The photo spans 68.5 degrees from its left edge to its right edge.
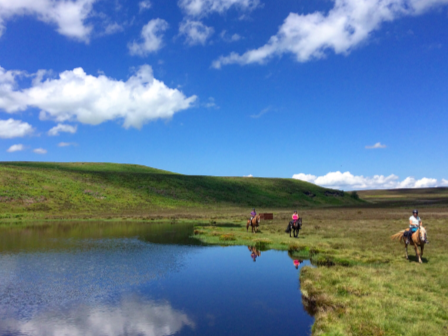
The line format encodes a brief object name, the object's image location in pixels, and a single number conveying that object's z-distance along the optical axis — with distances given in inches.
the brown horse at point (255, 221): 1537.9
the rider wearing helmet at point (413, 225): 812.6
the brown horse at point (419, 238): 788.6
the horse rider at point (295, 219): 1359.5
